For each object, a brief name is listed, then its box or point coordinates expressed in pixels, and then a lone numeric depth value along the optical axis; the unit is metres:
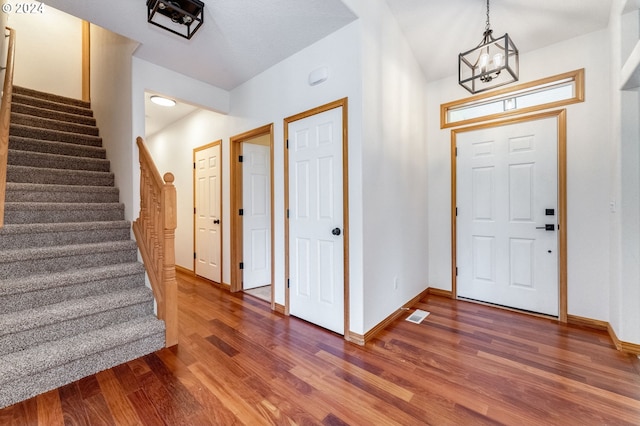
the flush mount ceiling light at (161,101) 3.54
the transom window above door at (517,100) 2.71
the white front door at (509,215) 2.83
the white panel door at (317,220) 2.51
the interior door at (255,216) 3.73
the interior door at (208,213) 3.94
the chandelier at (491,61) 1.90
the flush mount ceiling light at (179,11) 2.00
